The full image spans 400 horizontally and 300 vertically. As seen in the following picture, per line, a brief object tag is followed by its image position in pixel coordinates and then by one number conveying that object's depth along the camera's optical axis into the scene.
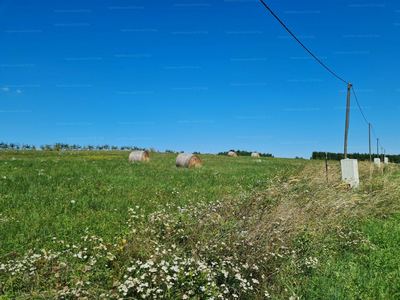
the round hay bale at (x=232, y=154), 46.59
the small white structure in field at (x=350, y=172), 10.92
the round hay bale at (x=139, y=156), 23.06
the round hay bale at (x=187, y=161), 19.19
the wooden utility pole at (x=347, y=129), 16.67
